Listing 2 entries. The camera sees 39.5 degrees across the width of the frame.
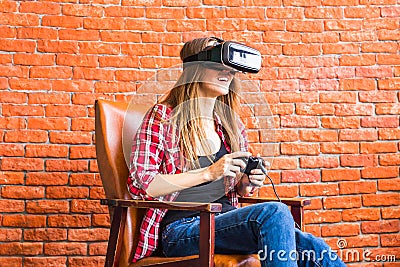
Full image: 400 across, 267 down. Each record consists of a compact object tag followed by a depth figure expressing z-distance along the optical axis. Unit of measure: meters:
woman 1.51
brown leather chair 1.66
